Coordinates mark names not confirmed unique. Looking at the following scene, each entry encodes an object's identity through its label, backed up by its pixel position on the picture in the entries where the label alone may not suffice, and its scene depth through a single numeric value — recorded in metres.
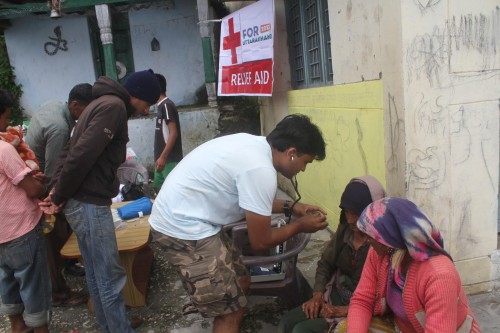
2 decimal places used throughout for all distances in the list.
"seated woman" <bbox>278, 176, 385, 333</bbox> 2.09
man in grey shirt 3.05
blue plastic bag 3.62
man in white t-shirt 1.90
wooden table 3.07
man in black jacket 2.33
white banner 4.77
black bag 4.62
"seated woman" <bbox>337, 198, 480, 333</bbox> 1.47
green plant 9.12
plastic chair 2.40
